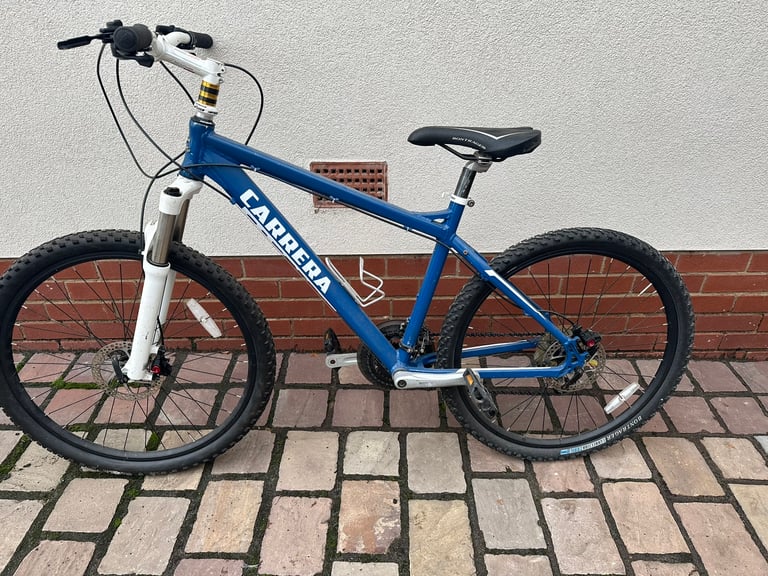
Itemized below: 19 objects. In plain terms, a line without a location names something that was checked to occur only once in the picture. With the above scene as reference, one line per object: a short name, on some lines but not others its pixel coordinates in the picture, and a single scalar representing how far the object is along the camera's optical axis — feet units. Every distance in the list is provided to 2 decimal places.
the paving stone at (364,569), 5.89
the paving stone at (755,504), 6.36
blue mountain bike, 5.91
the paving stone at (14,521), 6.11
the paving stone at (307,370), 8.54
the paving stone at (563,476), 6.88
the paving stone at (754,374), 8.47
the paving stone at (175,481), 6.84
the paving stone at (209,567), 5.89
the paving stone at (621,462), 7.04
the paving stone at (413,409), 7.76
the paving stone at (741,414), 7.70
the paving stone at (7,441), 7.24
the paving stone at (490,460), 7.10
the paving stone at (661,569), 5.91
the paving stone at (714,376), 8.44
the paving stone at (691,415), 7.72
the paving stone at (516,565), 5.91
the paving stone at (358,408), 7.79
